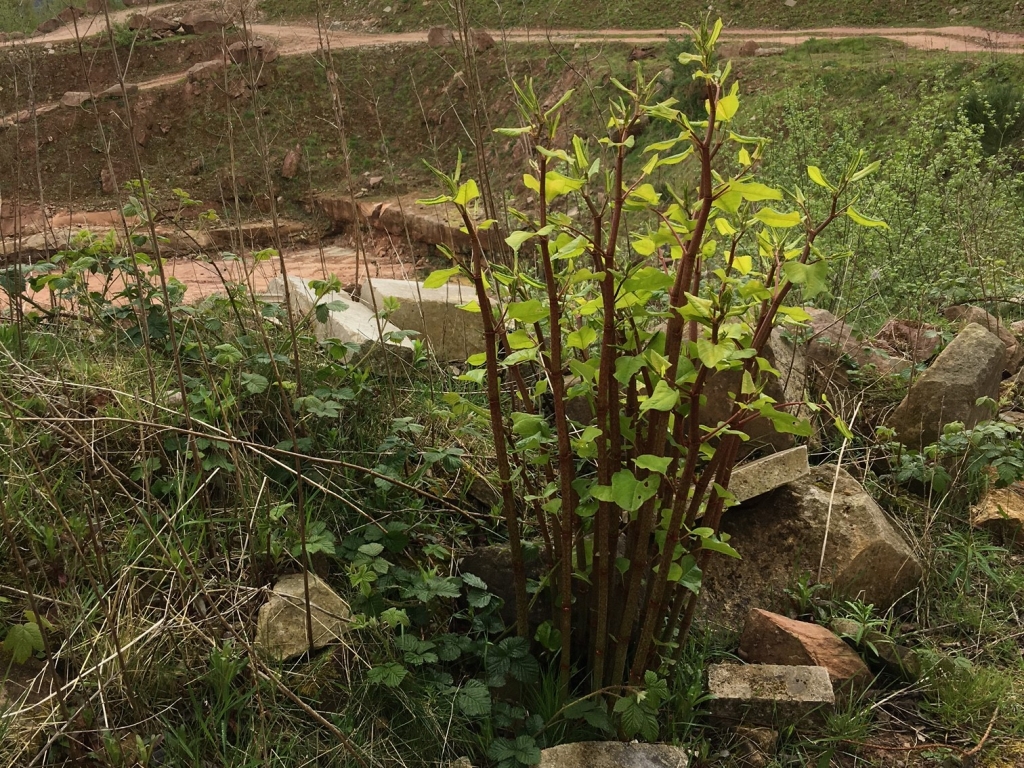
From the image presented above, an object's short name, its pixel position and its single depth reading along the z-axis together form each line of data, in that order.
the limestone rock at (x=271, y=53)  15.56
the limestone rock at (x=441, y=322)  3.29
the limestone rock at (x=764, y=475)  2.42
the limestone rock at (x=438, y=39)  17.53
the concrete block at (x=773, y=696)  1.96
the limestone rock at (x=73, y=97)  16.73
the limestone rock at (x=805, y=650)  2.09
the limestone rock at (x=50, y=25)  21.15
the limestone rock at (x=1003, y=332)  3.41
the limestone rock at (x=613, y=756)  1.78
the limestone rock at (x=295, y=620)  1.94
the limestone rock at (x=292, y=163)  17.81
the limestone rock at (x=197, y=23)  20.45
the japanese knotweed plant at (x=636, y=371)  1.50
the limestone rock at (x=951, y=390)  2.80
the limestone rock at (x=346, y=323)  2.93
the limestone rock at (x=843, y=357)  3.11
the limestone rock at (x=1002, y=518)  2.64
